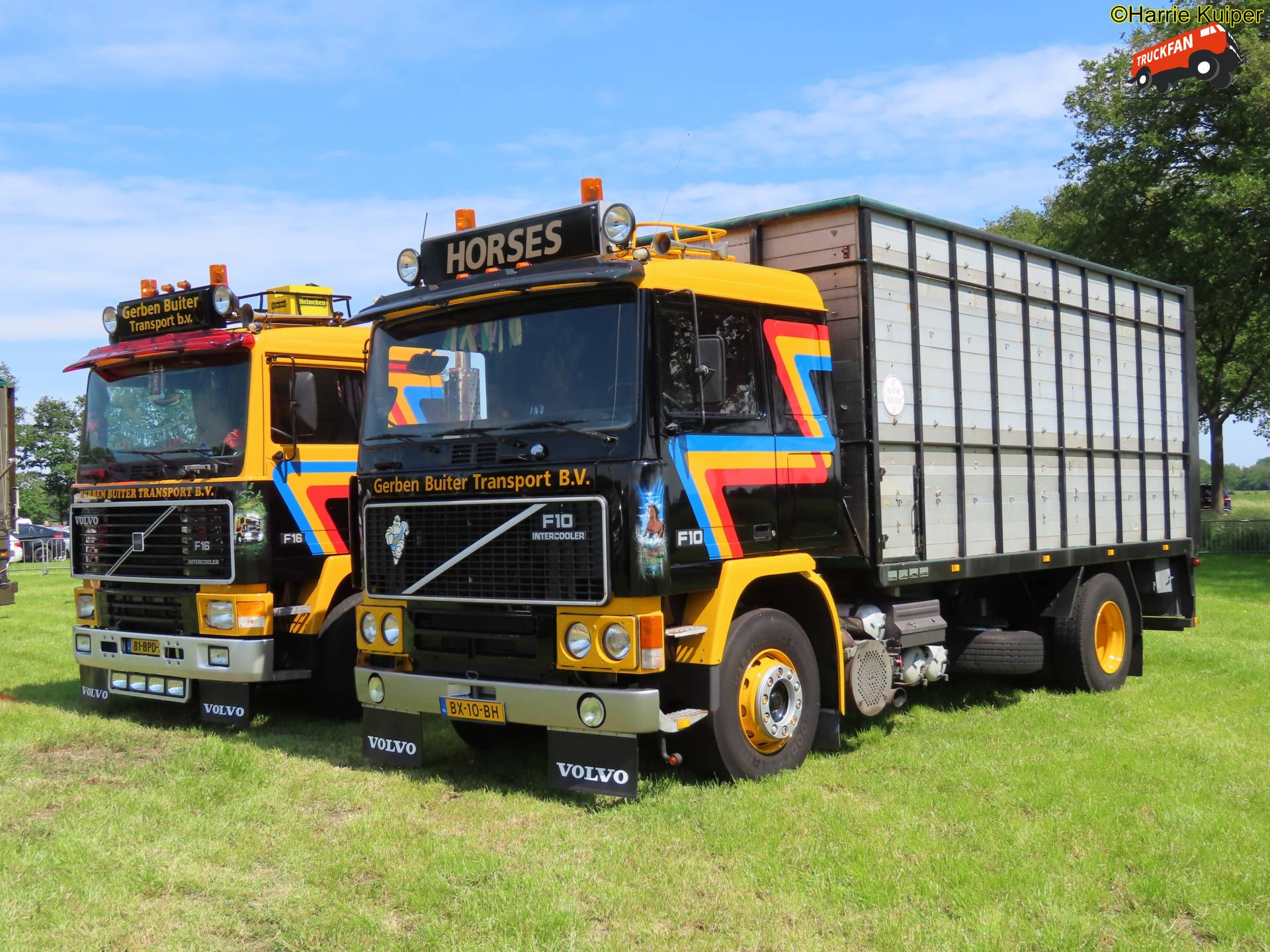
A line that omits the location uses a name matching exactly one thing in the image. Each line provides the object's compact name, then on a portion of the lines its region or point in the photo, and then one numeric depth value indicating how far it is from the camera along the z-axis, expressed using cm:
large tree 2445
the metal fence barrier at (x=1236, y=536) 3275
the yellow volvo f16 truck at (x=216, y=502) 855
